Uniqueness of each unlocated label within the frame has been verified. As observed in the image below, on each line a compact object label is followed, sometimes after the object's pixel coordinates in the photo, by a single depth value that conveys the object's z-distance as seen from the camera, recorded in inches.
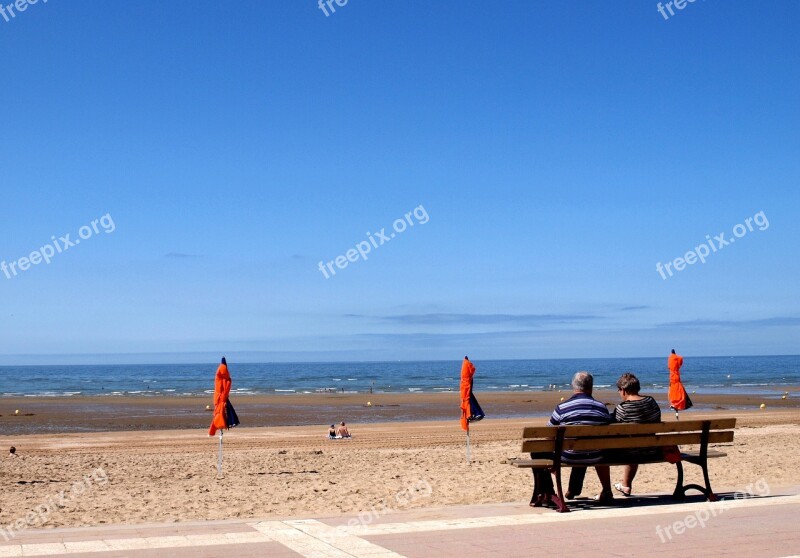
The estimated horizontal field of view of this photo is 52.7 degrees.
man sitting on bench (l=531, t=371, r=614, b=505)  321.7
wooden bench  312.2
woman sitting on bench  341.7
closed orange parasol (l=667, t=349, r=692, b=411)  698.8
